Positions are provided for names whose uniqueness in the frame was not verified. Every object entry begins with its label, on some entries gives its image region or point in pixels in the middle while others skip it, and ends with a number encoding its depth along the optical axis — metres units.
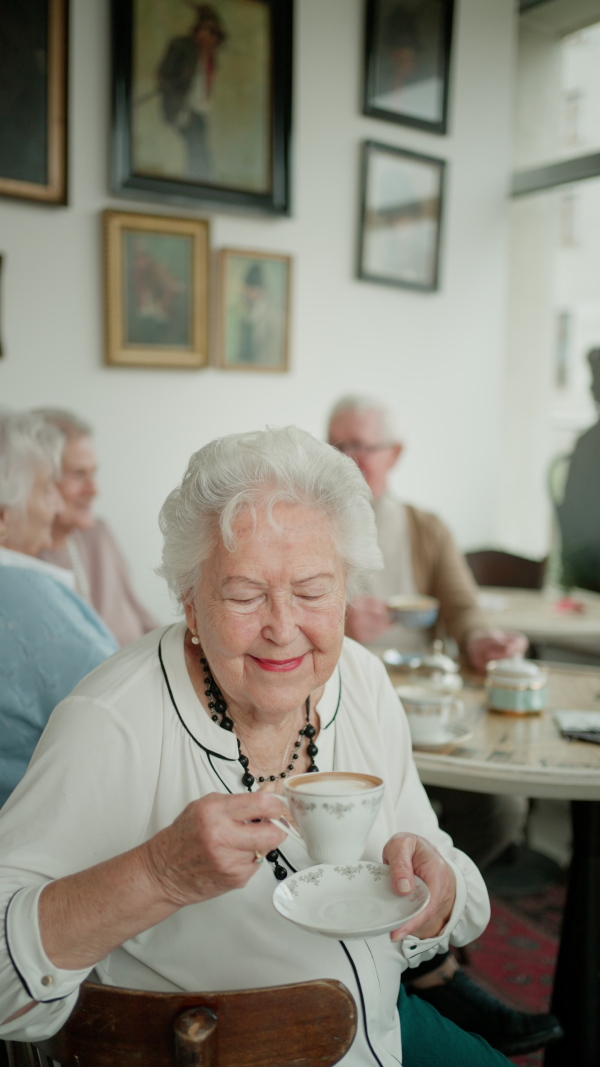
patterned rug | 2.38
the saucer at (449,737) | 1.74
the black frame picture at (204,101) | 3.15
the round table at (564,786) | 1.63
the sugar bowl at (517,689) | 1.99
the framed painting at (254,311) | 3.56
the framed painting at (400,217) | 4.01
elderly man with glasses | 1.54
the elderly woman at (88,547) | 2.89
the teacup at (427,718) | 1.75
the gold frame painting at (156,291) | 3.22
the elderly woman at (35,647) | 1.52
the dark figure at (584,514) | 4.23
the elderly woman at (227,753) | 1.07
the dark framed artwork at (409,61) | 3.91
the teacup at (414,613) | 2.25
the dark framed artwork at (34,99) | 2.85
